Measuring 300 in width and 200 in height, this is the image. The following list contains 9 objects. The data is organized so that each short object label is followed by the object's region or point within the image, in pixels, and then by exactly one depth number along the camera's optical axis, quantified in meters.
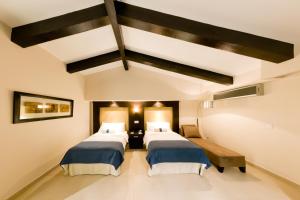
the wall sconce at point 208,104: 3.95
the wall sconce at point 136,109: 4.31
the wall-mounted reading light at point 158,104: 4.34
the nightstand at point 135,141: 4.07
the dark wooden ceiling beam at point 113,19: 1.61
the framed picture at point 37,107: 1.92
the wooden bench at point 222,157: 2.55
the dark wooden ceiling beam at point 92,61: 3.17
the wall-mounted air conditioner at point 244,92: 2.63
